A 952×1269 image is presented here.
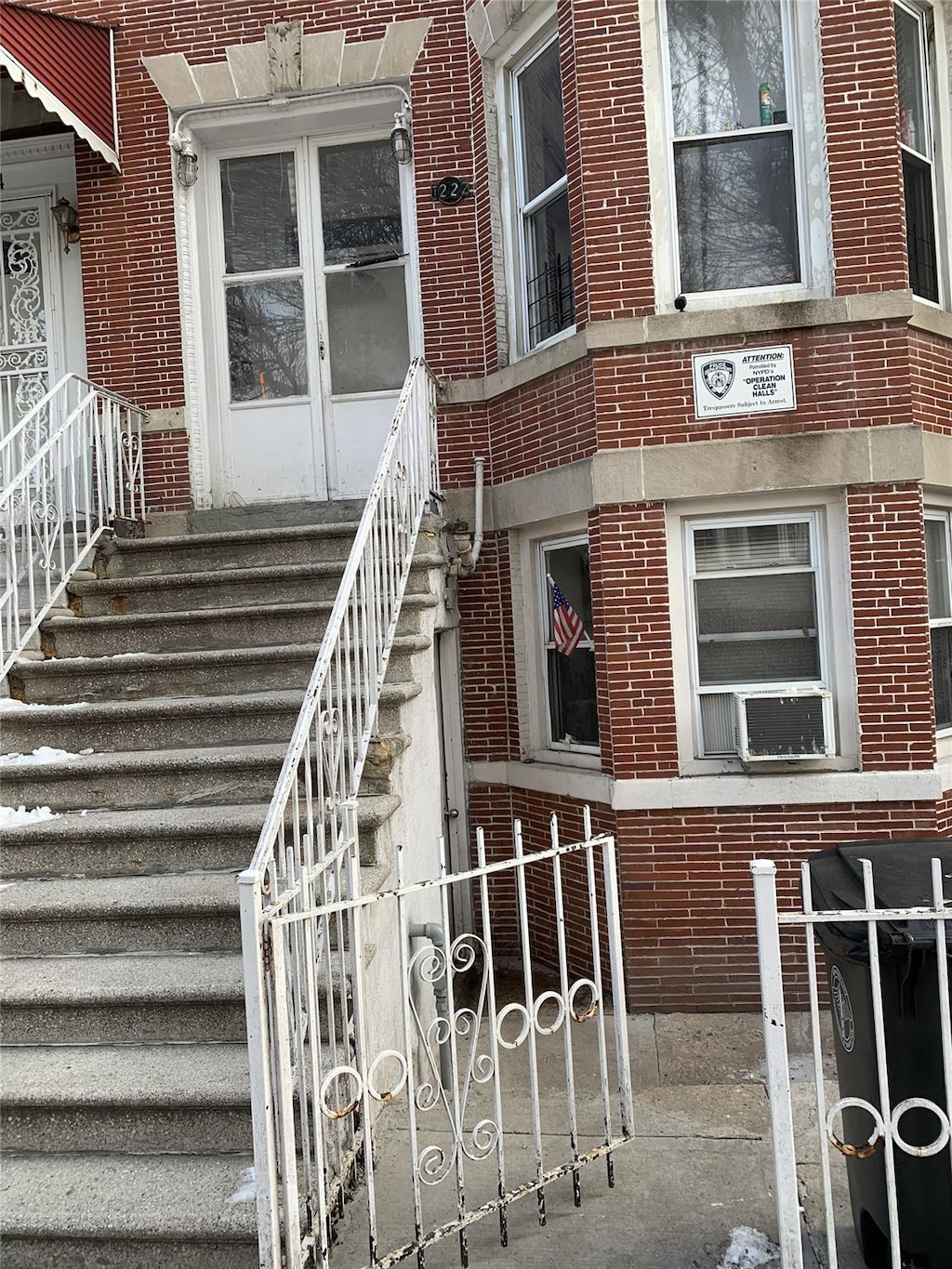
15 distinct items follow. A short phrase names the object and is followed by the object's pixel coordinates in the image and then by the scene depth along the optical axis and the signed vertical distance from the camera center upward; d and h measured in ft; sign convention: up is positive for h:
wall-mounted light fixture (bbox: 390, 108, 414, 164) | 23.89 +12.34
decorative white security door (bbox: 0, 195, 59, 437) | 26.68 +9.89
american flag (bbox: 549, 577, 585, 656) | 21.66 +0.43
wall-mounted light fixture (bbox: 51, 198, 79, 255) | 25.90 +11.86
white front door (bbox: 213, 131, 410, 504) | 25.44 +8.86
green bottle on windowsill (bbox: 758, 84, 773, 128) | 19.74 +10.40
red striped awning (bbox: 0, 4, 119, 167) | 21.83 +14.02
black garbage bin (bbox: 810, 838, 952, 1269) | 9.70 -4.26
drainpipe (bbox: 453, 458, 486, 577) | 22.75 +2.33
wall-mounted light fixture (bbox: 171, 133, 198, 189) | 24.85 +12.62
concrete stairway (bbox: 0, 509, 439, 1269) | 10.91 -3.03
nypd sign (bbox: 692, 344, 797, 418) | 18.97 +4.82
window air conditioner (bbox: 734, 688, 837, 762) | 18.67 -1.75
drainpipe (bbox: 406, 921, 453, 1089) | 14.60 -4.65
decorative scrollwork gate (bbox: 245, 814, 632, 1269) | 9.87 -5.36
